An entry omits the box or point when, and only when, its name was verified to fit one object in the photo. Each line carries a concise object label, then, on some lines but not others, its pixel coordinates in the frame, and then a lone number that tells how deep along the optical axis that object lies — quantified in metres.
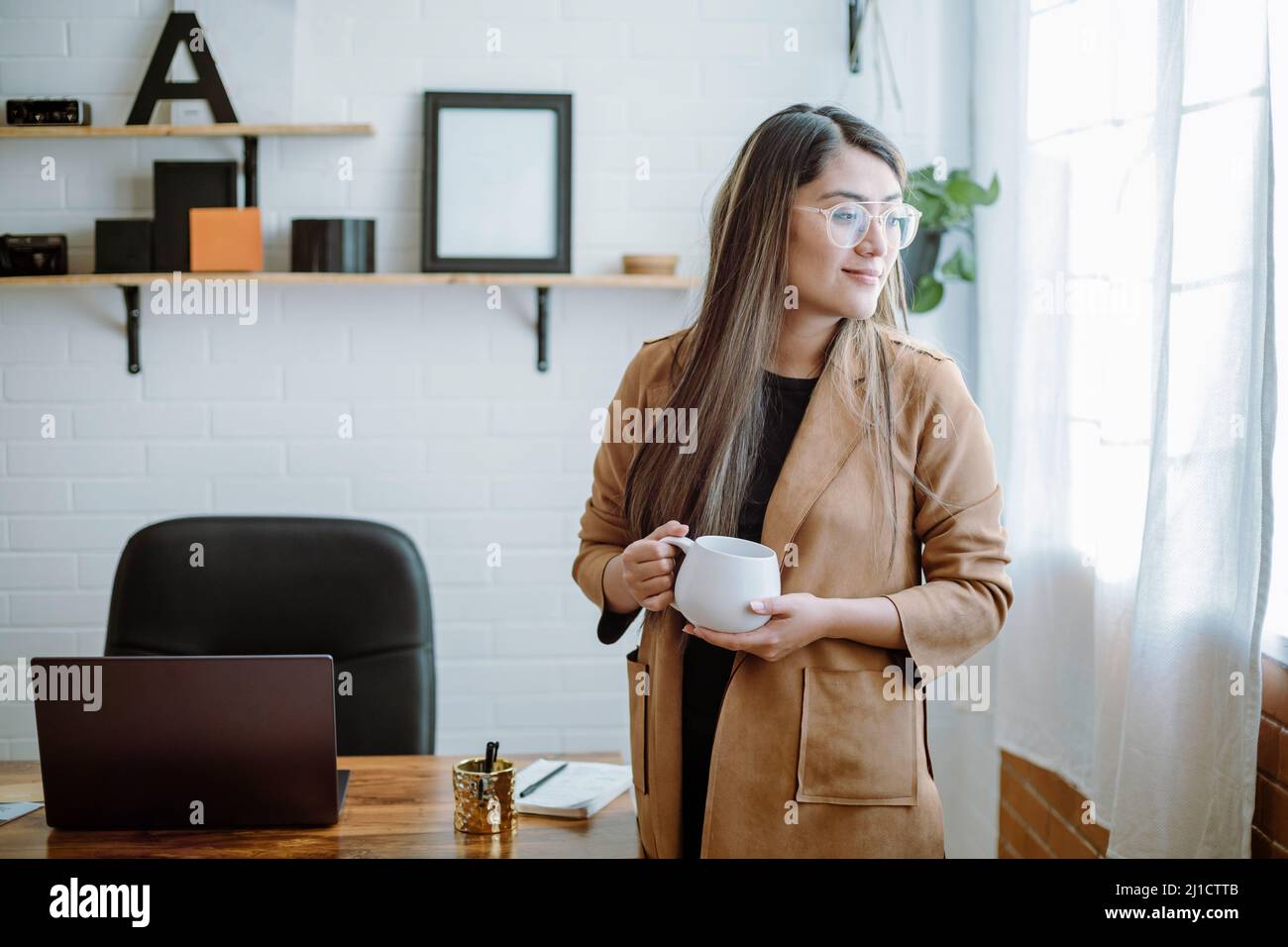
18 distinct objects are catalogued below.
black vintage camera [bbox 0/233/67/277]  2.40
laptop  1.11
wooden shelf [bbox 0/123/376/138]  2.35
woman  1.19
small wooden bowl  2.42
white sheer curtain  1.35
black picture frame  2.45
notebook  1.33
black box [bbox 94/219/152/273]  2.40
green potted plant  2.17
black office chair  1.68
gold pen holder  1.25
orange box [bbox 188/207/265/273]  2.37
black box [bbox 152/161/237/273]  2.40
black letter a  2.40
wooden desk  1.18
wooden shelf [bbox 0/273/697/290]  2.35
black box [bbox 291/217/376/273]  2.37
